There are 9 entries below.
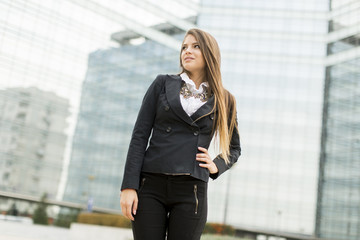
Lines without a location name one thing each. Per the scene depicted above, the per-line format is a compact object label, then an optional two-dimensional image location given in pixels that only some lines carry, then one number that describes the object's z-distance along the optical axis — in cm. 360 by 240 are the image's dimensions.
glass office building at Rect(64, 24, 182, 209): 3619
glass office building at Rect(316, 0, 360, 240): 3728
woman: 193
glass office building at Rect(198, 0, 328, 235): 4119
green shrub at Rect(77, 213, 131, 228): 1664
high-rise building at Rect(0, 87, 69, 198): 3097
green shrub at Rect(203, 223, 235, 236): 1724
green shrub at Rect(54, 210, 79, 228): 3050
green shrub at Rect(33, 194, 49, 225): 2936
